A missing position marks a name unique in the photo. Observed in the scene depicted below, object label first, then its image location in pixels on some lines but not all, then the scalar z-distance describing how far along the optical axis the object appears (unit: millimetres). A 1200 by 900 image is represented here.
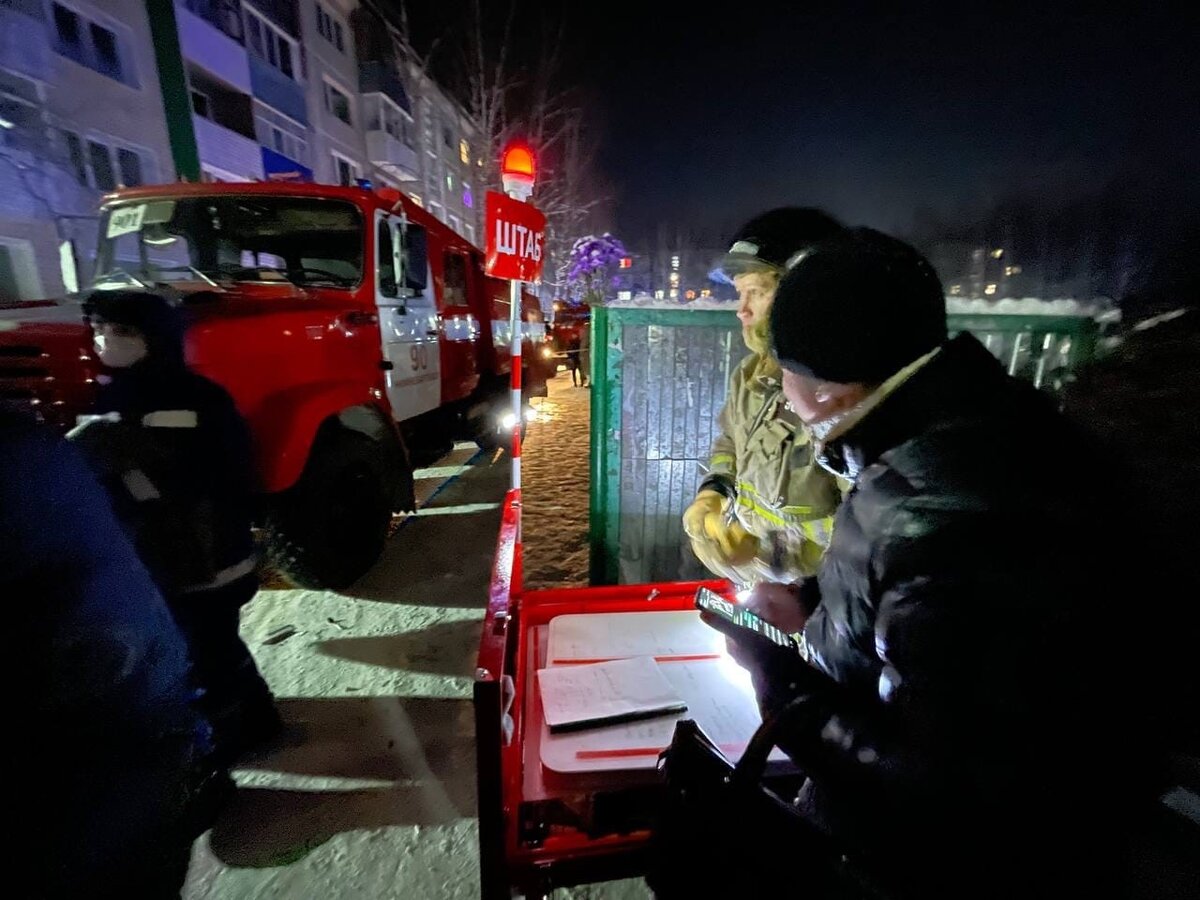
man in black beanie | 708
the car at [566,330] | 14857
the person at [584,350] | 14784
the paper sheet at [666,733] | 1181
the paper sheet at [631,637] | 1582
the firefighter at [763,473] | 1817
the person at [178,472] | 1984
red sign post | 3738
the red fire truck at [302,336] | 2873
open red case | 1034
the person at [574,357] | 14435
